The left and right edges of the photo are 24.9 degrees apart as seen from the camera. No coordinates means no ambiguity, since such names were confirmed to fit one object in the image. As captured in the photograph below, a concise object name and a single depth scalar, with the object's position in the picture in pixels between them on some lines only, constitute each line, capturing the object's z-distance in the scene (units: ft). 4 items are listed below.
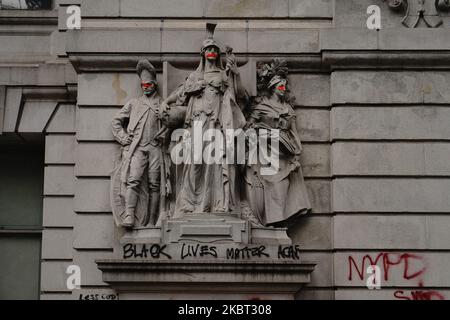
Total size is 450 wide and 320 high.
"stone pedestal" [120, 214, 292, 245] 59.00
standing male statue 61.46
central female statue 60.23
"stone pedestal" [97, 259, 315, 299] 58.13
